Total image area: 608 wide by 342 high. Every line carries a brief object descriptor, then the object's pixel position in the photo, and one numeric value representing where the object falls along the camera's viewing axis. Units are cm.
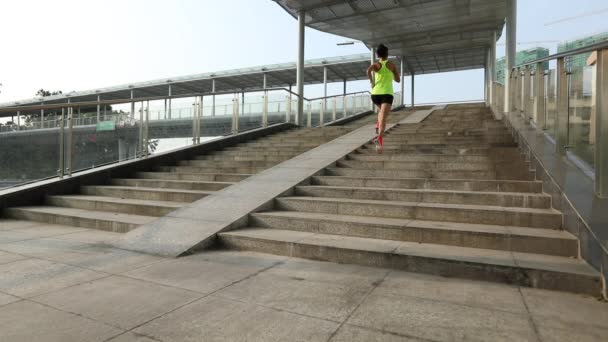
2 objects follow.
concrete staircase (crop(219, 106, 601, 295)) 326
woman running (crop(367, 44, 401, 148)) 715
